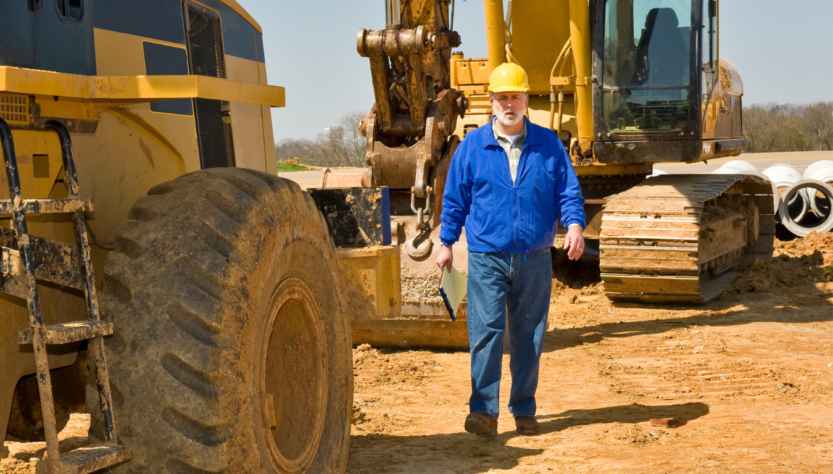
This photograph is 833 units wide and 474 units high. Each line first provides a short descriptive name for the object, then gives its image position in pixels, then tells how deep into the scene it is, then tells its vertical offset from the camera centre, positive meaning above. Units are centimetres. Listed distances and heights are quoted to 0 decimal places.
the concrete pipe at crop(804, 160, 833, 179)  1614 -99
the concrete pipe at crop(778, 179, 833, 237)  1318 -146
